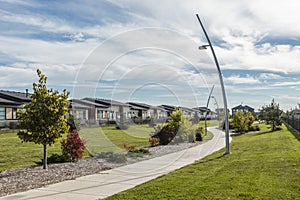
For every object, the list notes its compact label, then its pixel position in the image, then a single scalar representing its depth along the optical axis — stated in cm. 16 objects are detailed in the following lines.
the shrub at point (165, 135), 2030
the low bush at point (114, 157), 1169
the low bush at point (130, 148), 1483
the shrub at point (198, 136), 2364
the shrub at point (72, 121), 2847
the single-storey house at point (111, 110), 5141
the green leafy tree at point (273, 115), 3078
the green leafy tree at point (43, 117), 959
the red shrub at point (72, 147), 1155
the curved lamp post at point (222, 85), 1310
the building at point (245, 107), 9621
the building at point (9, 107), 3322
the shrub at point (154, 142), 1877
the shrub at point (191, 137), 2200
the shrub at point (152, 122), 4209
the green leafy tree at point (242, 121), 3300
